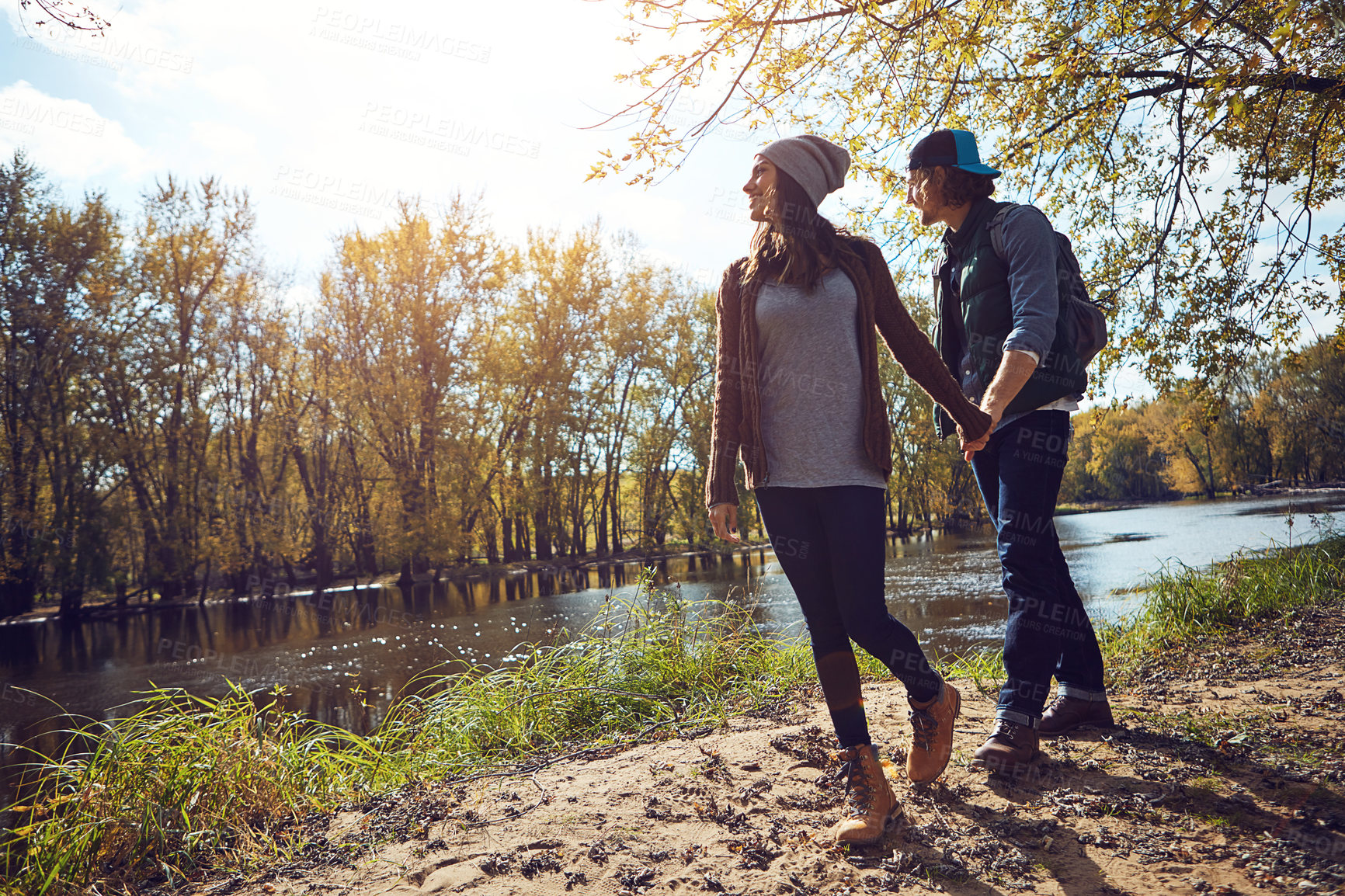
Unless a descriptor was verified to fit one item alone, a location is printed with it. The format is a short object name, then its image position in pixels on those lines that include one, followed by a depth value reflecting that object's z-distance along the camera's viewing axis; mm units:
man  2328
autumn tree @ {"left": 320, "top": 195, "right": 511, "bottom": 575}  22594
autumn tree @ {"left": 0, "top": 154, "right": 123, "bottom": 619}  18906
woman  2023
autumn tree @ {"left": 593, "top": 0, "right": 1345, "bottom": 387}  4199
